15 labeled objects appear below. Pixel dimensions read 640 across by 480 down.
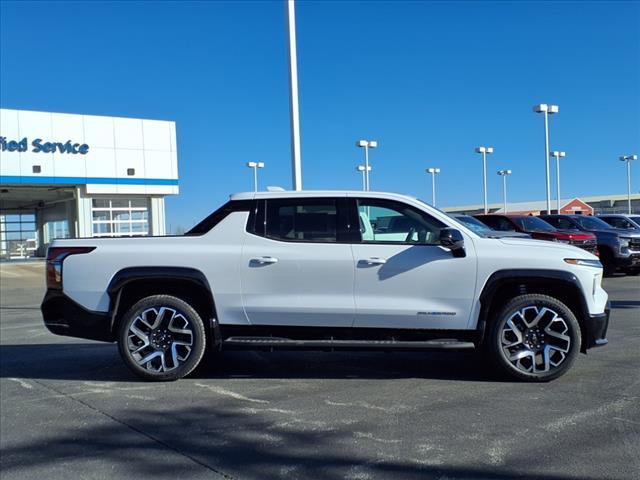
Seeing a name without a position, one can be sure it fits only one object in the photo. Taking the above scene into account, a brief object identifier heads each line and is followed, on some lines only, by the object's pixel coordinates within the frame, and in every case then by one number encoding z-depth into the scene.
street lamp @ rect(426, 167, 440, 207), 52.16
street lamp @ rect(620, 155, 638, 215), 55.26
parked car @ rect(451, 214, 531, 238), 14.90
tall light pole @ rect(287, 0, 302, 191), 12.45
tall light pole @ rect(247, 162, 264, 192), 39.12
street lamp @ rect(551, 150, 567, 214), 43.91
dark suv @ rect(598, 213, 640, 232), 18.83
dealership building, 26.27
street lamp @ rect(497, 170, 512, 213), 64.69
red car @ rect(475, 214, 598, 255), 15.53
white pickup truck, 5.77
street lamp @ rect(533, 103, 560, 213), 33.72
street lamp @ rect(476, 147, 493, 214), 44.70
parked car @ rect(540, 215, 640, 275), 16.12
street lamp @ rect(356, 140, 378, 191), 34.88
